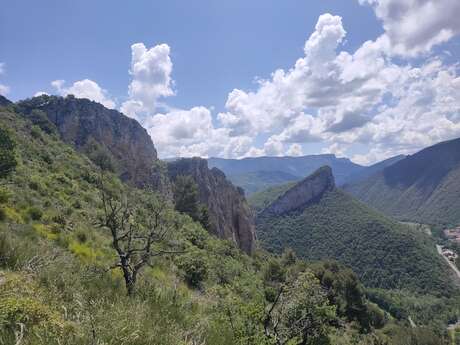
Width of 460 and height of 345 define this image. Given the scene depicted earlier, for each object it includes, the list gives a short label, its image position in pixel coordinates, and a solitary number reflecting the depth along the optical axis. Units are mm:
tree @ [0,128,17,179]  14558
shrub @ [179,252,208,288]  13273
